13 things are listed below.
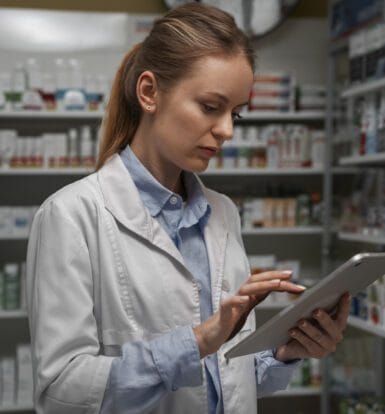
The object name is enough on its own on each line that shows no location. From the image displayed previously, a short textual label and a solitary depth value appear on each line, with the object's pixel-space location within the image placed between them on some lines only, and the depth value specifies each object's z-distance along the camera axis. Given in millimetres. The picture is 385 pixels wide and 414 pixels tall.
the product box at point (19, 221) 3829
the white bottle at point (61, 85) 3832
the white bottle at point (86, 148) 3832
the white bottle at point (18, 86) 3797
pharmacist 1220
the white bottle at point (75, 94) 3836
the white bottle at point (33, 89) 3809
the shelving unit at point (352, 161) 3256
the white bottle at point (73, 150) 3834
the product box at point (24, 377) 3754
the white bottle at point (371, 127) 3240
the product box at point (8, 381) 3754
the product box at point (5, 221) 3812
